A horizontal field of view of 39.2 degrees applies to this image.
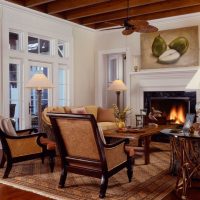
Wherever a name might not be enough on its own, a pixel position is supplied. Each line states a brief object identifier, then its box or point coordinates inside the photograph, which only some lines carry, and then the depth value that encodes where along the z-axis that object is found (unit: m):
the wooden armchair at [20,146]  3.81
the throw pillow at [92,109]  6.89
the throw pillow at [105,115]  7.00
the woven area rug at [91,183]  3.13
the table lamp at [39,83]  4.99
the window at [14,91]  6.12
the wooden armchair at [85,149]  3.04
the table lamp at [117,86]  7.15
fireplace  6.73
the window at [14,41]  6.16
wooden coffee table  4.47
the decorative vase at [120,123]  5.11
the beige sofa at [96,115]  5.51
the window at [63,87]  7.34
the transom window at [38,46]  6.58
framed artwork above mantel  6.56
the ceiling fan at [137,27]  4.58
